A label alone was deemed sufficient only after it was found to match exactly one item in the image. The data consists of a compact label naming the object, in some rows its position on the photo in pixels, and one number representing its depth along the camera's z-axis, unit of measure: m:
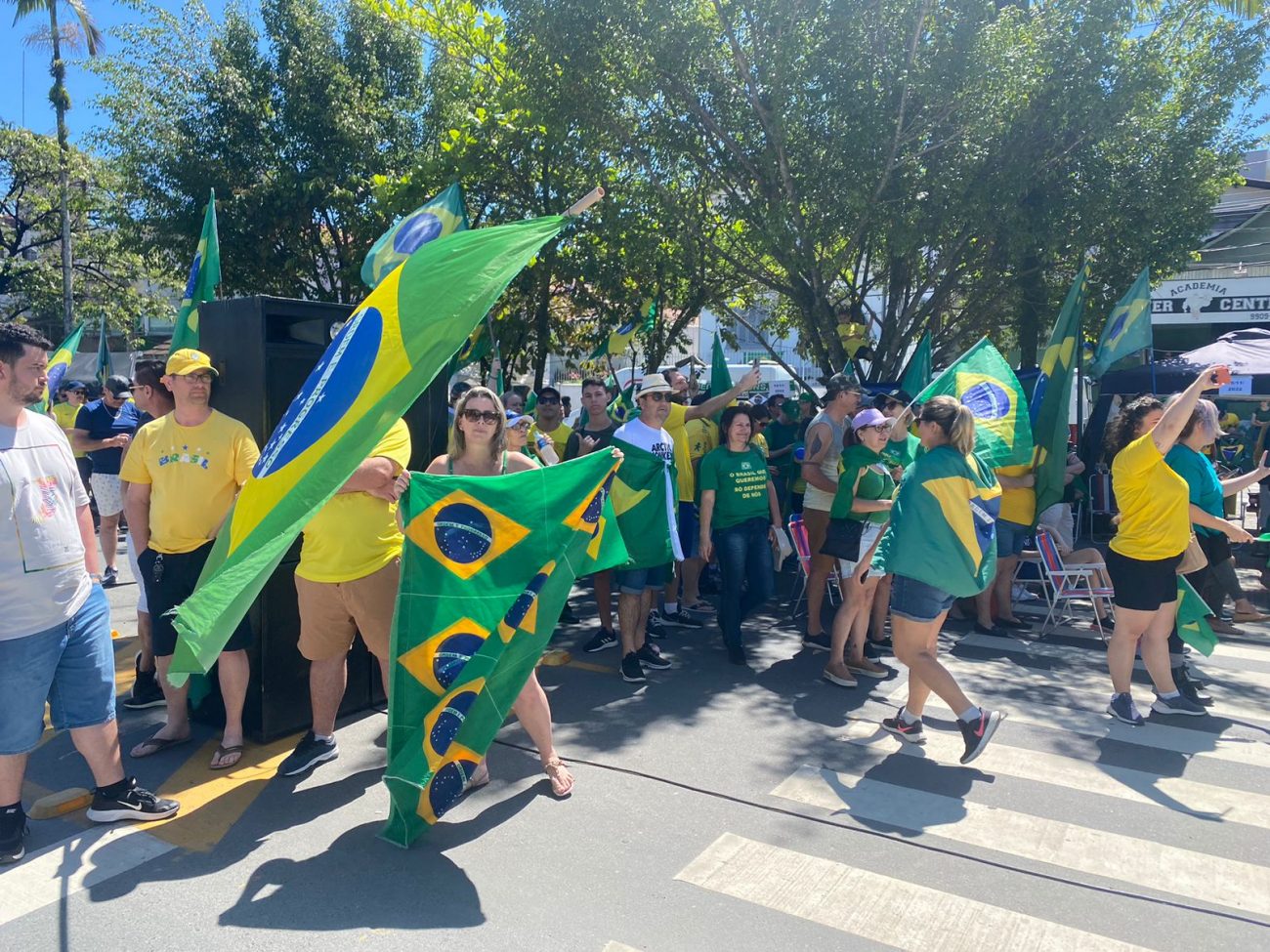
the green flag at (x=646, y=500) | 6.30
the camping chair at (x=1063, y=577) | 7.68
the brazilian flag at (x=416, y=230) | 6.41
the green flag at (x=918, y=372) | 9.94
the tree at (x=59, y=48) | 24.41
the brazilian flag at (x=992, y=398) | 6.20
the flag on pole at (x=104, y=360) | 15.17
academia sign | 19.94
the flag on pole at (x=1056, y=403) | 7.67
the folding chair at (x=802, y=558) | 7.79
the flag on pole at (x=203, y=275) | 6.44
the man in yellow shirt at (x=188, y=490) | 4.54
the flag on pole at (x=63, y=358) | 10.06
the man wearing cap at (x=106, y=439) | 8.30
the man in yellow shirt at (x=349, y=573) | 4.37
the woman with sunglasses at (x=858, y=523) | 5.97
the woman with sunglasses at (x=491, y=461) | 4.36
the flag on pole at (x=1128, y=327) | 8.62
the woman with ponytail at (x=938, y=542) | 4.86
